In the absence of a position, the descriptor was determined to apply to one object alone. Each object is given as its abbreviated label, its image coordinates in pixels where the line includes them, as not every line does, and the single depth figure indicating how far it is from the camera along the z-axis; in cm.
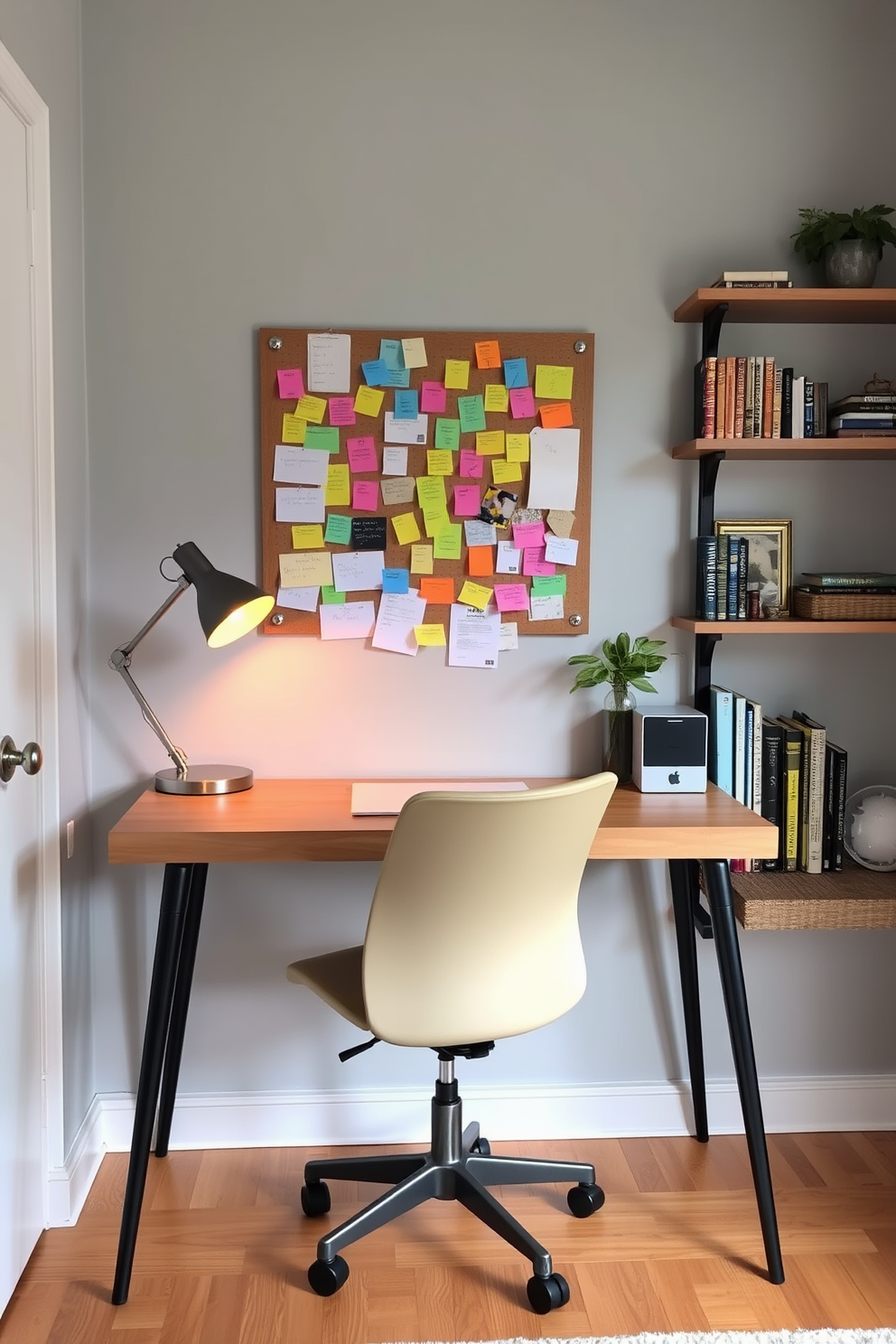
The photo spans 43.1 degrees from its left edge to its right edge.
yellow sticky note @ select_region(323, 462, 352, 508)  260
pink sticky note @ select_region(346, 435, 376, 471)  259
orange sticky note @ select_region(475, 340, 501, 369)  258
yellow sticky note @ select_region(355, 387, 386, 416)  258
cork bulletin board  257
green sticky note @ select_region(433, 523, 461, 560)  263
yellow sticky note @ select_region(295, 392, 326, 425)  257
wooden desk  213
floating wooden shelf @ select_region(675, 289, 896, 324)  240
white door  204
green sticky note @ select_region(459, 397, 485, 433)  260
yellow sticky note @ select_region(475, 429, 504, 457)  261
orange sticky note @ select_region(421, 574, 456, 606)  264
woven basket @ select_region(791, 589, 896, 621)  252
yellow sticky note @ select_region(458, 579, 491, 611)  264
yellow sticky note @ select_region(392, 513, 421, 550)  262
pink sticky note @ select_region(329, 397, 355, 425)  258
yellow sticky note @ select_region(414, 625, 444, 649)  264
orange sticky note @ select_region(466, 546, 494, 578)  264
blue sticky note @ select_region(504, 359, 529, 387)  260
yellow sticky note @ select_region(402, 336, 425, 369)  257
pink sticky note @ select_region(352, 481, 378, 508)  260
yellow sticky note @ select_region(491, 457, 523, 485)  263
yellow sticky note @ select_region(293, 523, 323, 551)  260
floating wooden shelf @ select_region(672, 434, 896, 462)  244
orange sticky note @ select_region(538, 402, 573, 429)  262
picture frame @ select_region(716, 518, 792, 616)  263
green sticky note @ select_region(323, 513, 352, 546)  261
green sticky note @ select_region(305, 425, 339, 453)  258
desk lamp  228
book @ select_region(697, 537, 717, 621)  253
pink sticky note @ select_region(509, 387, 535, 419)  261
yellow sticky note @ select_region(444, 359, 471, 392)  259
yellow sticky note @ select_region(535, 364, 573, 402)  261
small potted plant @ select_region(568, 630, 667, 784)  255
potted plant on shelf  246
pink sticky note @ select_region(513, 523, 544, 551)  264
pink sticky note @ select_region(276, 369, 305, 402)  256
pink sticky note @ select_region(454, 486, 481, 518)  262
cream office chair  184
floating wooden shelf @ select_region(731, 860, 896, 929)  240
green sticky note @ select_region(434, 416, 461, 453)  260
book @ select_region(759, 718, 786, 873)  258
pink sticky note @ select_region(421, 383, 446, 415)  259
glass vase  258
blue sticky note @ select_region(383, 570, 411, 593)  262
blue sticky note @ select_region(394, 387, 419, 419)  259
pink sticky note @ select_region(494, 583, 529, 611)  265
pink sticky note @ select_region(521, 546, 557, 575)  265
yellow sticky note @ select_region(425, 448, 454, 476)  261
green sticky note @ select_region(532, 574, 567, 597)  265
